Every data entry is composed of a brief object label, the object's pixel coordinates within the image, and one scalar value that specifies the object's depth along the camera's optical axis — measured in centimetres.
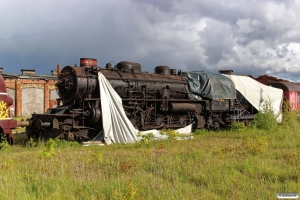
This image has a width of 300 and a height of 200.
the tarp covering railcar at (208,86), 1709
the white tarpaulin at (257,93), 1942
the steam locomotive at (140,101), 1227
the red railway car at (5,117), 1009
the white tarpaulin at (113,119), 1248
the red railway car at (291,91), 2538
